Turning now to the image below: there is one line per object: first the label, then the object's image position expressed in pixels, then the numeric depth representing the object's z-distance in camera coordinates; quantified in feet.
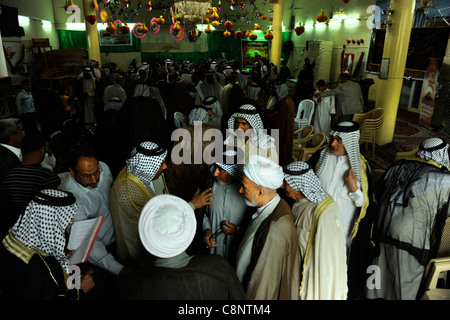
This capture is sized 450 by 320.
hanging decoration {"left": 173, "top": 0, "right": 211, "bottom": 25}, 35.73
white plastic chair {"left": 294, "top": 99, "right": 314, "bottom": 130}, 20.39
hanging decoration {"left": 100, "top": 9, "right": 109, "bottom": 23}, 32.83
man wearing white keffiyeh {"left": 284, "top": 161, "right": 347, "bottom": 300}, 5.70
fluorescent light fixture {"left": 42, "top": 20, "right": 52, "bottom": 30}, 41.39
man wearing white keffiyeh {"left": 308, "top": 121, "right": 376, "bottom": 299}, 7.89
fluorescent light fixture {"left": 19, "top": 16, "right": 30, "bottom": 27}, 33.72
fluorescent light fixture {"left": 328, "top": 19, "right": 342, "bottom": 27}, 41.92
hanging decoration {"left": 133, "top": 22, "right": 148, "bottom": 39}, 54.13
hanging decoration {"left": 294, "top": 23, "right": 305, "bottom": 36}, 35.88
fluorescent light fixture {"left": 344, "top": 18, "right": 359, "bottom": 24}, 38.20
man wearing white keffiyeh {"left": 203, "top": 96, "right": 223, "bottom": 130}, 14.55
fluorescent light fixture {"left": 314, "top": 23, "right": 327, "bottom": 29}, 46.42
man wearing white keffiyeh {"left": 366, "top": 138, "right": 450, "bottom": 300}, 7.33
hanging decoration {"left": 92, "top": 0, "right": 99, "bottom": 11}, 32.84
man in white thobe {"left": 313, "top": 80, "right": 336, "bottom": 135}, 20.95
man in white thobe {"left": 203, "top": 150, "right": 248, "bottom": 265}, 7.21
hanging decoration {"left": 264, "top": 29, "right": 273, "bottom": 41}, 37.40
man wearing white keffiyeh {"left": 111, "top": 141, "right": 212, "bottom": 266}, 6.35
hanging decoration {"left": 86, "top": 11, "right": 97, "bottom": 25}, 30.50
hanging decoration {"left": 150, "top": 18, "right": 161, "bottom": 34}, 54.51
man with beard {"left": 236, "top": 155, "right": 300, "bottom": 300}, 5.17
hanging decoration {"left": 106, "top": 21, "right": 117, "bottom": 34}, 31.07
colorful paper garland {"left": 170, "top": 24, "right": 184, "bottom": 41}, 57.60
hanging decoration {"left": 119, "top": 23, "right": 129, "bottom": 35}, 38.75
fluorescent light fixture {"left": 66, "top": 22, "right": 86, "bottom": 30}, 47.60
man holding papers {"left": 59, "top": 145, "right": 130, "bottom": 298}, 6.32
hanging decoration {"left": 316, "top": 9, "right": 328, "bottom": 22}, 26.66
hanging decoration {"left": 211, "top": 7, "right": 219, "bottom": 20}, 34.17
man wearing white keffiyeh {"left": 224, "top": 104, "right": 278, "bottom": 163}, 9.97
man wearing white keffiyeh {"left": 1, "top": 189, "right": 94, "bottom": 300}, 4.58
